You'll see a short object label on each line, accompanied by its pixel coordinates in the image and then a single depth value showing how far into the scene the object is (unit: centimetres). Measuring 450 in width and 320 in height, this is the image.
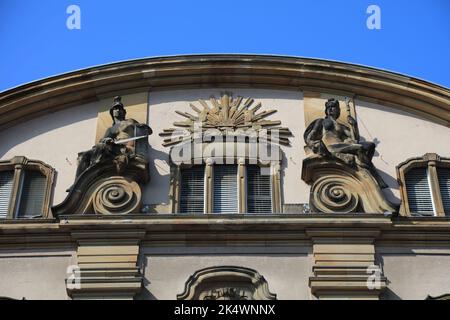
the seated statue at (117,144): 1691
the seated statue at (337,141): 1691
